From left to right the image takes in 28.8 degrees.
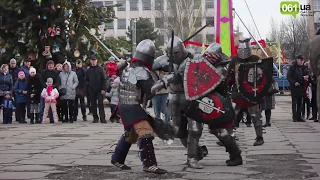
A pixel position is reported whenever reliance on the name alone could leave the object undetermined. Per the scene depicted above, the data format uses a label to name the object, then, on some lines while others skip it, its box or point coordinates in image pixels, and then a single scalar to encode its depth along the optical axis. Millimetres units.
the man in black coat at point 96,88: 16891
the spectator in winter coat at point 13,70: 17859
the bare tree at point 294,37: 52281
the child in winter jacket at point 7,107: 16750
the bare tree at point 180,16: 64125
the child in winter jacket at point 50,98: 16469
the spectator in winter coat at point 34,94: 16797
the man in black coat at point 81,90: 17562
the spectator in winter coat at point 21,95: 16833
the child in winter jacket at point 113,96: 17359
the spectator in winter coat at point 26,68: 17600
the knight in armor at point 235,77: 10287
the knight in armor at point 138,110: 7406
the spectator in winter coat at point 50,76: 16891
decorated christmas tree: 21094
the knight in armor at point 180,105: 7988
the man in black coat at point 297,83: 16672
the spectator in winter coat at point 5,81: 16812
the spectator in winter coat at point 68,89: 16891
